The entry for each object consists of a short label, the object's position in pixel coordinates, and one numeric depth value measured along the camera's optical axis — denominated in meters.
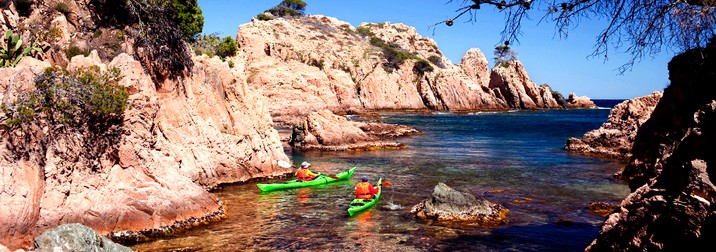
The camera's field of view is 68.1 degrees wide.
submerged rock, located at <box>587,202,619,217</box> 18.81
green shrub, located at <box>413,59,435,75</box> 102.80
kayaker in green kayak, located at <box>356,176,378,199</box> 19.55
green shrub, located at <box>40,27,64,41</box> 20.66
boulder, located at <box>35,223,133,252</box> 7.18
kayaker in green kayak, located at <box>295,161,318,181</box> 24.30
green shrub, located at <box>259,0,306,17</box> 113.12
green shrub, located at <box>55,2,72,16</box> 22.55
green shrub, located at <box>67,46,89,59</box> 20.83
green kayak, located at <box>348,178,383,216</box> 18.28
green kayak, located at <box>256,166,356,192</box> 22.31
